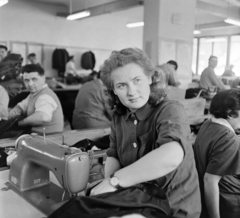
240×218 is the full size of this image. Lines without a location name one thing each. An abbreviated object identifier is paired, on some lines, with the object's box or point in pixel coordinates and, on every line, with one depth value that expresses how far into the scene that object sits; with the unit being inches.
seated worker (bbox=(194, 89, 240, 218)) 59.6
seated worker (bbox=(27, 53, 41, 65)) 342.3
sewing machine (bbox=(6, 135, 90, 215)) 47.3
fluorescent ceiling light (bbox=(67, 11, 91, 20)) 306.1
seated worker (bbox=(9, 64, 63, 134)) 99.5
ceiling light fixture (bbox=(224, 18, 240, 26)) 209.8
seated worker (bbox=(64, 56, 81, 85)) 357.1
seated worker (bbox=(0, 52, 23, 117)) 127.9
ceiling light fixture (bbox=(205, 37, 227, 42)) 192.9
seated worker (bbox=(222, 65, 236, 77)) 172.6
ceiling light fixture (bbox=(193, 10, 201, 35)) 250.6
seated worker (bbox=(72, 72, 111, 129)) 141.1
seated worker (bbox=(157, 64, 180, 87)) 192.7
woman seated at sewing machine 39.8
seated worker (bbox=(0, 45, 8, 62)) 156.6
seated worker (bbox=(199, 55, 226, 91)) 183.2
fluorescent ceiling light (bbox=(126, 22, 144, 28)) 378.6
